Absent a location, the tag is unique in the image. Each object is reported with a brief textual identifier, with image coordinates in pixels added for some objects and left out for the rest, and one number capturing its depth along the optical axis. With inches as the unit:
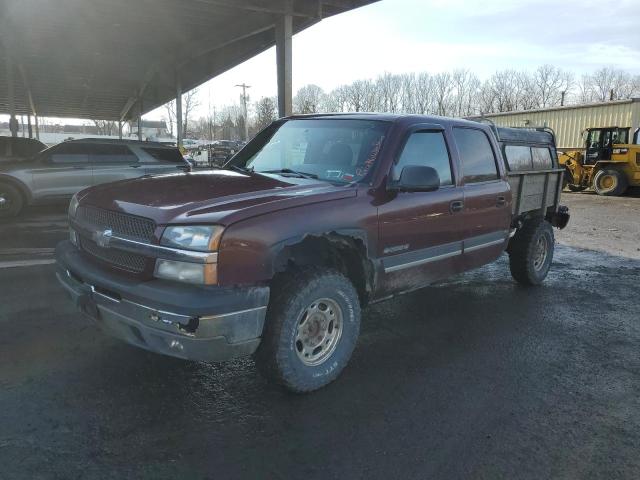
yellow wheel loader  722.8
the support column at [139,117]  1184.7
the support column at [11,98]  734.7
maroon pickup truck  110.7
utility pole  2837.1
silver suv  405.4
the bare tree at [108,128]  3417.8
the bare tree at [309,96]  3490.4
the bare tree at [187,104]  2962.6
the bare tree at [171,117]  3246.6
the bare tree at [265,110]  3196.4
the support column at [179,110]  825.6
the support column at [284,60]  507.2
